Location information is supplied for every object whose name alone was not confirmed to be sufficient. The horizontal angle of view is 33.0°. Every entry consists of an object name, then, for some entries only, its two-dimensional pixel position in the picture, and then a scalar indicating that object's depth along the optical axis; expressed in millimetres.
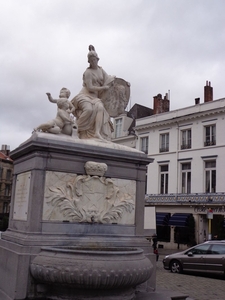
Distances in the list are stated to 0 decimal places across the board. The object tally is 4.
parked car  14477
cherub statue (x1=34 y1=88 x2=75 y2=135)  7680
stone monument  6043
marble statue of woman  8414
